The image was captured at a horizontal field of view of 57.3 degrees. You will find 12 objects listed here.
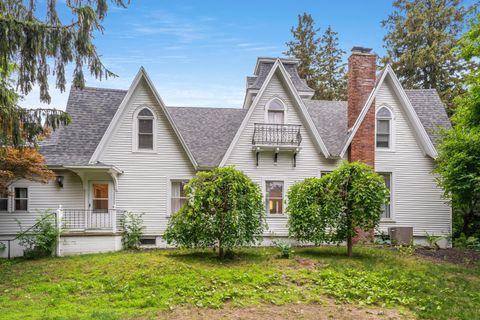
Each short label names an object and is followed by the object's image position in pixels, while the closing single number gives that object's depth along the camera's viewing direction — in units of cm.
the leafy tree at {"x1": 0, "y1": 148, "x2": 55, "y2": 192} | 1403
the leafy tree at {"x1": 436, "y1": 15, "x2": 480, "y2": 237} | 1482
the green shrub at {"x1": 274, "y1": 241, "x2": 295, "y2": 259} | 1338
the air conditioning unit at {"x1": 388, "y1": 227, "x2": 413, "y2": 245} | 1688
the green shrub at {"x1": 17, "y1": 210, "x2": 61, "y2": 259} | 1461
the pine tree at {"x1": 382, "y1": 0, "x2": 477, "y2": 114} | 3006
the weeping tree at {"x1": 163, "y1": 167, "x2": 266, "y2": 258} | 1245
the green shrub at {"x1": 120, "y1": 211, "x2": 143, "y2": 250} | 1616
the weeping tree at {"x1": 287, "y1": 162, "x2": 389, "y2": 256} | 1316
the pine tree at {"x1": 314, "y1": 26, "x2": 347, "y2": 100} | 3538
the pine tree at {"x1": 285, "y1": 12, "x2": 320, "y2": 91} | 3659
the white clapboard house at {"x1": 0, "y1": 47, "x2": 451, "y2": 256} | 1658
